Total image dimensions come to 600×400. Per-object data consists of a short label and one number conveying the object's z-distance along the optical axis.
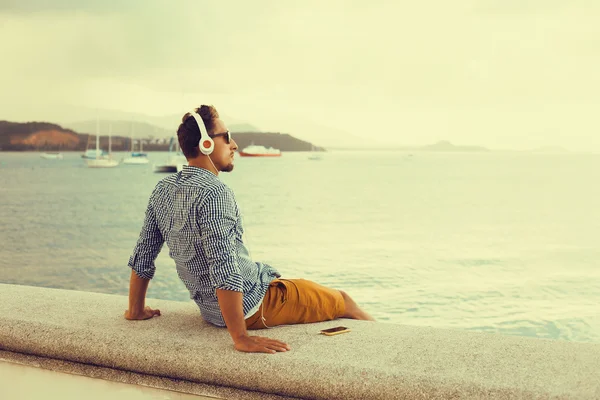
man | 2.00
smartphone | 2.07
